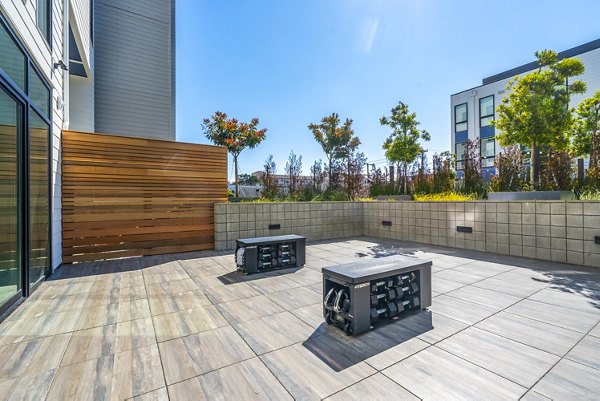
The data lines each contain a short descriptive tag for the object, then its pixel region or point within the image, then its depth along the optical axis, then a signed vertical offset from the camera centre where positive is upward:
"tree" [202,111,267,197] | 8.50 +2.19
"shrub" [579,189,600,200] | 4.23 +0.08
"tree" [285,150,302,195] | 8.40 +1.02
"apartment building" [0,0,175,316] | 2.57 +1.60
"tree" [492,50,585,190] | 4.83 +1.72
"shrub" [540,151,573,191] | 5.35 +0.53
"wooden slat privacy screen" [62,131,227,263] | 4.55 +0.13
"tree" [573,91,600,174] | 5.41 +1.72
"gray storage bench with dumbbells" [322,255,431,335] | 2.04 -0.76
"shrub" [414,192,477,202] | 5.92 +0.07
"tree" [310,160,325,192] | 8.86 +0.91
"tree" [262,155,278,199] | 7.57 +0.55
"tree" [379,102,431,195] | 7.68 +1.85
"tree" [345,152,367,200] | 8.78 +0.75
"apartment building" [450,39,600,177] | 13.22 +5.98
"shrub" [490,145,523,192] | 5.95 +0.58
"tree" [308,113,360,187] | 10.51 +2.63
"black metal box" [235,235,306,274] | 3.79 -0.78
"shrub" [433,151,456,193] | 6.87 +0.67
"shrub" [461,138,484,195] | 6.38 +0.63
